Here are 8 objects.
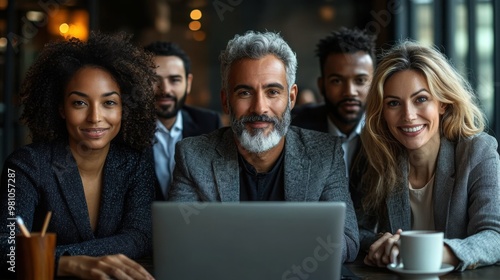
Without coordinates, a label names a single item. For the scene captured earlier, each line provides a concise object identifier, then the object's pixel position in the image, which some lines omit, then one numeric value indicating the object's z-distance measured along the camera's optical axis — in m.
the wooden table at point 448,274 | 2.20
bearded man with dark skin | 3.96
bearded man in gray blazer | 2.74
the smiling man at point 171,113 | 4.26
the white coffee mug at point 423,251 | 2.01
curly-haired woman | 2.80
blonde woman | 2.65
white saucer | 2.02
